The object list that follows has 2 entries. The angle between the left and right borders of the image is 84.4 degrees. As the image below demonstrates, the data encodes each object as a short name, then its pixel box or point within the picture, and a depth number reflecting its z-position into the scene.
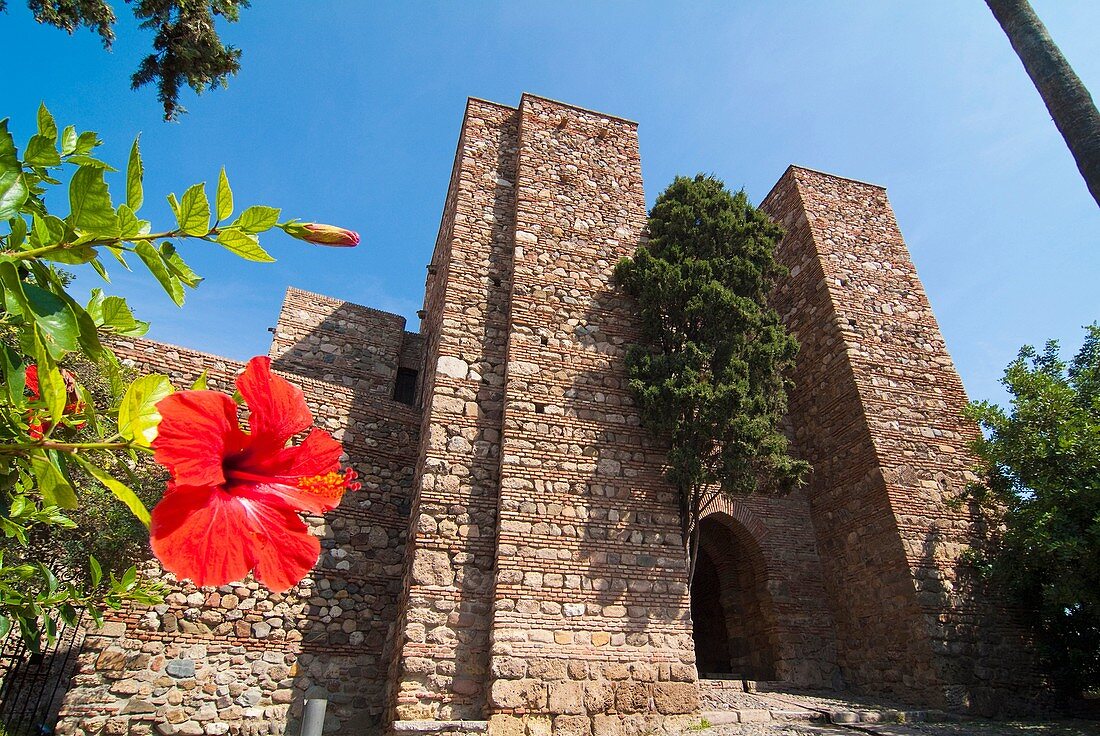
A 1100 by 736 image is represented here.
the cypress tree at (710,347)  7.37
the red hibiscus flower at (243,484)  0.92
